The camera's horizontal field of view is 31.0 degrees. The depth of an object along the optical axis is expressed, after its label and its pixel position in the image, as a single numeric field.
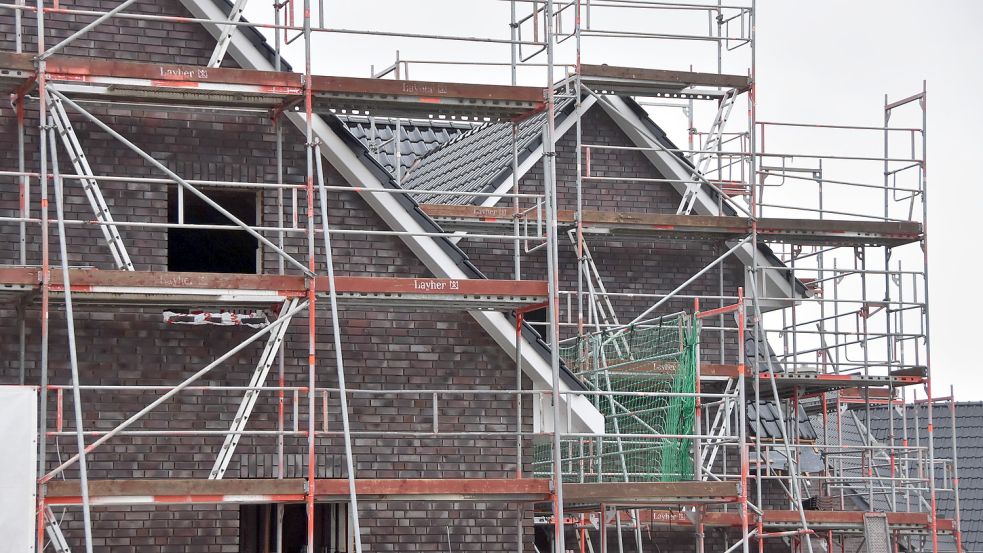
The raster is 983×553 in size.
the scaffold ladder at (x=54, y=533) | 14.87
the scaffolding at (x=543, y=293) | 15.55
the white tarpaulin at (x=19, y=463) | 14.33
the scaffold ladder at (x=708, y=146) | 22.34
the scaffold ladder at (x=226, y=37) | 17.02
